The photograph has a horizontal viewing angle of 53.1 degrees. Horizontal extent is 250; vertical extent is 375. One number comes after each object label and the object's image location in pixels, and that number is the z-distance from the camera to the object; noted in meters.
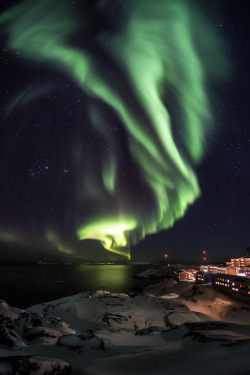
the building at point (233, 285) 45.31
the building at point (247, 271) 66.26
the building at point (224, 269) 68.75
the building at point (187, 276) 88.00
